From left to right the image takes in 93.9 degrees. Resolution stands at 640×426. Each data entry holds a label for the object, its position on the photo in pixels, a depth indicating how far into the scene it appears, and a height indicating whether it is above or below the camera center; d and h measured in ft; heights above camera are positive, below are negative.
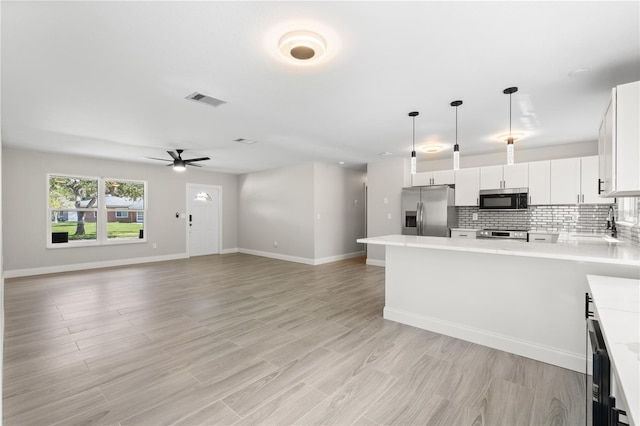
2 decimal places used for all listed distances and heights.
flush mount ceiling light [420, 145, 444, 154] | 17.36 +3.74
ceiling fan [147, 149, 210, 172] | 18.87 +3.21
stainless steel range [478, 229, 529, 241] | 16.96 -1.30
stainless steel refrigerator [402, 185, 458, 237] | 19.12 +0.04
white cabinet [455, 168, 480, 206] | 18.98 +1.62
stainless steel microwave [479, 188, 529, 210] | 17.21 +0.77
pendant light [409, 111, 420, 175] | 11.83 +2.12
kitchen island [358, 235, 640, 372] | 7.98 -2.46
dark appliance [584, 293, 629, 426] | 3.53 -2.24
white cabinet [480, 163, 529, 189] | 17.34 +2.11
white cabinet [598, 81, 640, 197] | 6.72 +1.65
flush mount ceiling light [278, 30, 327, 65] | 6.75 +3.91
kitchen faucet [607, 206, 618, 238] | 14.53 -0.49
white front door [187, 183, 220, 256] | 27.43 -0.69
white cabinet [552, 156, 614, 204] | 15.47 +1.61
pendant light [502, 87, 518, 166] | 9.61 +2.28
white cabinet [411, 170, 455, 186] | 20.02 +2.31
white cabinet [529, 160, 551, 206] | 16.66 +1.65
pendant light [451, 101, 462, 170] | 10.72 +2.10
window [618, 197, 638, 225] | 10.73 +0.06
